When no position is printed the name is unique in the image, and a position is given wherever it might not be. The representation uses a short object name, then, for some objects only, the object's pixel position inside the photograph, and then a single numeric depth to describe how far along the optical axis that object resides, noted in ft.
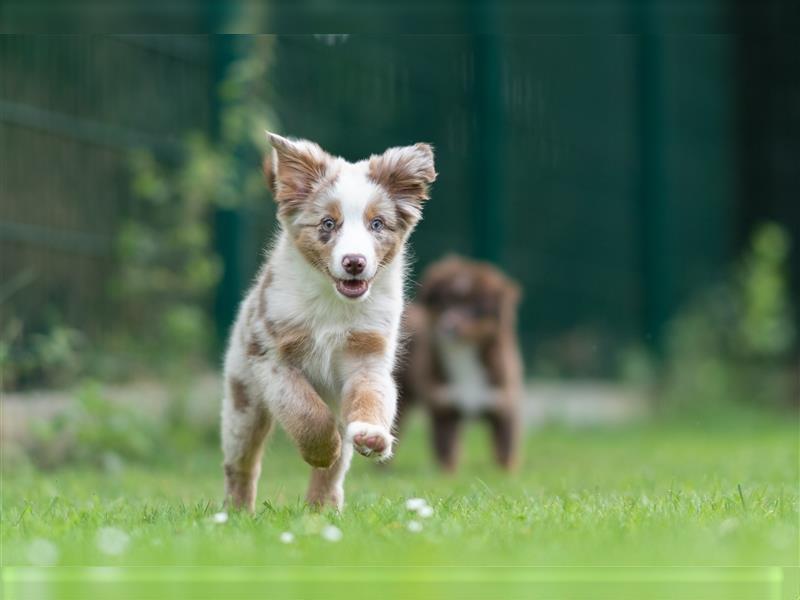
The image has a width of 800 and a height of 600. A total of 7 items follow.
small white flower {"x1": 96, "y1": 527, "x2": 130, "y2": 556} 23.67
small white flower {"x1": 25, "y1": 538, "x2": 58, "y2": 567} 23.09
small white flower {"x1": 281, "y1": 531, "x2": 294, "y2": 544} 24.02
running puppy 29.45
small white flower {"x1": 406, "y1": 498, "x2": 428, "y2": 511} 26.94
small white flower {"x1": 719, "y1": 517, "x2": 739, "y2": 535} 24.84
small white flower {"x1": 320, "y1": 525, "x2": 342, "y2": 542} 23.85
